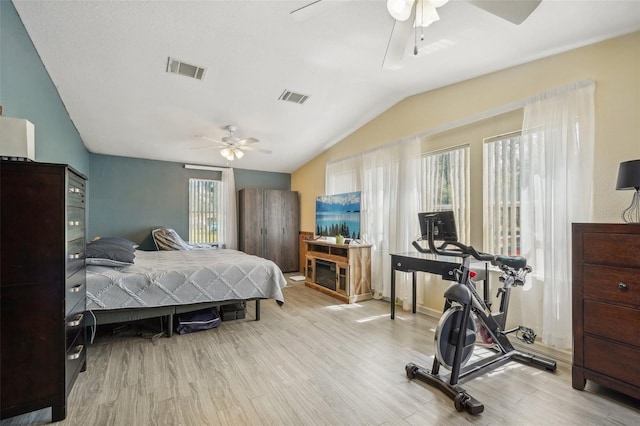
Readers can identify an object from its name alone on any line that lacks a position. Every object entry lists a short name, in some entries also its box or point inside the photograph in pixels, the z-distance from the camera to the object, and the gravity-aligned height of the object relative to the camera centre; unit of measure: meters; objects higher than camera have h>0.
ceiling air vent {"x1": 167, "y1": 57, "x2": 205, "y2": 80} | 2.94 +1.56
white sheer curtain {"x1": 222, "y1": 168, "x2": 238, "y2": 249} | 6.15 +0.07
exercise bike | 1.96 -0.86
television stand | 4.21 -0.91
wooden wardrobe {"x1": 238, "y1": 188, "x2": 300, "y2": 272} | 6.12 -0.26
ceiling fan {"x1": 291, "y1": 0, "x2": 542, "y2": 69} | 1.53 +1.15
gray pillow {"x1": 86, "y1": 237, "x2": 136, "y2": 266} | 2.74 -0.39
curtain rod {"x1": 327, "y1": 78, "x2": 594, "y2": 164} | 2.41 +1.07
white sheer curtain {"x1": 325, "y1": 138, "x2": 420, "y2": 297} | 3.82 +0.20
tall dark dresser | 1.53 -0.41
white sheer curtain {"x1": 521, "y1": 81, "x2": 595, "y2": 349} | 2.35 +0.21
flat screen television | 4.62 -0.03
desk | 2.70 -0.55
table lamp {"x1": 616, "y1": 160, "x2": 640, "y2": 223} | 1.81 +0.24
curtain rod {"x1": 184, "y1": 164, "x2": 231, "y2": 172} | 5.91 +0.97
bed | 2.55 -0.73
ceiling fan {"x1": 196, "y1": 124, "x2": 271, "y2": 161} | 4.33 +1.07
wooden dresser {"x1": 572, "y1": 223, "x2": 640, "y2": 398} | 1.76 -0.62
